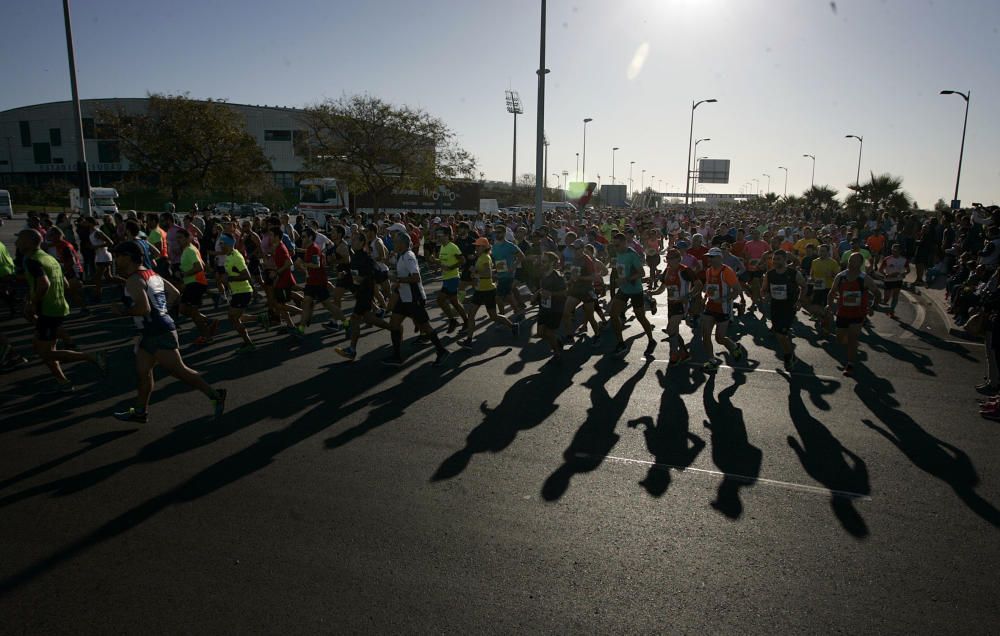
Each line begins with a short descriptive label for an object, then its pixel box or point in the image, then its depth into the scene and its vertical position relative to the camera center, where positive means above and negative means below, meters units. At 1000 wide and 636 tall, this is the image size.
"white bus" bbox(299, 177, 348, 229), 37.41 +1.29
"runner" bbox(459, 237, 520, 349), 9.47 -1.15
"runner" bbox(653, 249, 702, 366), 8.36 -1.08
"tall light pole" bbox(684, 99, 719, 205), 48.19 +4.71
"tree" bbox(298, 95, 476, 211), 31.61 +3.91
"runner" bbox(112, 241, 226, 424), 5.45 -1.03
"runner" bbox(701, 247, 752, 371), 7.86 -1.03
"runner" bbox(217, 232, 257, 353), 8.75 -1.08
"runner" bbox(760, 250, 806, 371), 8.05 -1.01
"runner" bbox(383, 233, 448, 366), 7.89 -1.09
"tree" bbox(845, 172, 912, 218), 29.98 +1.26
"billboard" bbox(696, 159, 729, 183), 89.75 +7.40
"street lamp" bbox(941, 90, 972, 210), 29.83 +1.11
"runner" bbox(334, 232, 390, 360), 8.38 -1.06
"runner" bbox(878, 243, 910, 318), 12.01 -1.03
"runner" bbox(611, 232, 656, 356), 8.91 -1.00
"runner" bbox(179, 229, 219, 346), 8.55 -1.04
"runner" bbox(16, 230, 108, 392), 6.69 -0.97
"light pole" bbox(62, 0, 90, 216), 17.61 +2.62
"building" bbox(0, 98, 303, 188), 71.75 +9.26
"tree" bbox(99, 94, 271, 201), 33.22 +4.17
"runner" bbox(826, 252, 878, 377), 7.73 -1.01
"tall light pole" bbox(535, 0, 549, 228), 19.52 +2.90
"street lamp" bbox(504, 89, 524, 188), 51.48 +9.85
